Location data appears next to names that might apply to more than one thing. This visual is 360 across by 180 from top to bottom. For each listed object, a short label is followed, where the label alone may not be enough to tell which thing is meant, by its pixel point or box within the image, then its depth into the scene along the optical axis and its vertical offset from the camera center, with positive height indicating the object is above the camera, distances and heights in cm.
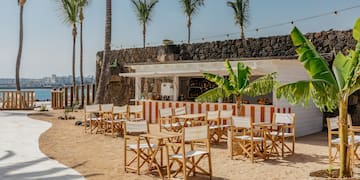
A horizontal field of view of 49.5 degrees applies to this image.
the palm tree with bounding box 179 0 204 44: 2231 +512
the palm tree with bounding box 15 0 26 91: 2212 +306
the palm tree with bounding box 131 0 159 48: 2400 +532
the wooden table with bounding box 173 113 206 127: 1030 -57
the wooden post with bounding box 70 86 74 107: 2253 +7
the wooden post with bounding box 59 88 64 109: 2184 -13
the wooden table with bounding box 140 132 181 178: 653 -81
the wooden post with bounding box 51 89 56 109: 2172 -10
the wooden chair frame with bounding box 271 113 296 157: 846 -65
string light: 1310 +282
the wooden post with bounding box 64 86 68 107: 2239 +15
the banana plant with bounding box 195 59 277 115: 957 +30
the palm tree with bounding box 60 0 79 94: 2180 +482
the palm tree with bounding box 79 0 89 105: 2233 +429
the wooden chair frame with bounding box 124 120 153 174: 680 -87
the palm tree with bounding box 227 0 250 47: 2011 +438
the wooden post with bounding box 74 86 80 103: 2294 +13
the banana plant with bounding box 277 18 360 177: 557 +22
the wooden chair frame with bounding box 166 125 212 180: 609 -90
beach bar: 1186 +21
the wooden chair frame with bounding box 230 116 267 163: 793 -94
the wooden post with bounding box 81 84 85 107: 2225 +6
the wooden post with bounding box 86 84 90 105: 2216 +18
